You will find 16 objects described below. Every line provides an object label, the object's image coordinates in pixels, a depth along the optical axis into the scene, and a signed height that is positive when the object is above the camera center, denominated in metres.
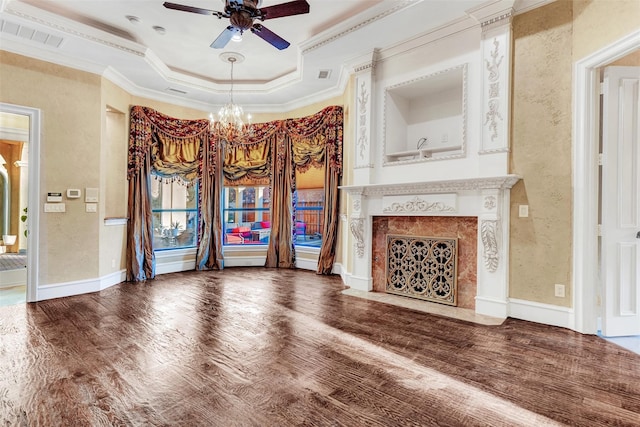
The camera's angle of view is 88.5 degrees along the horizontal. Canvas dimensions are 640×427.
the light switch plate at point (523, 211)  3.46 +0.03
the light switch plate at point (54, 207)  4.38 +0.04
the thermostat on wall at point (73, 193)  4.54 +0.24
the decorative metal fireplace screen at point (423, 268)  3.97 -0.70
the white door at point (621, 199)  3.10 +0.15
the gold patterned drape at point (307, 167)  5.80 +0.87
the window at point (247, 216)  6.92 -0.09
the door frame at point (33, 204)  4.25 +0.08
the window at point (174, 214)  6.27 -0.06
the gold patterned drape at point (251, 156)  6.60 +1.13
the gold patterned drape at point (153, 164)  5.50 +0.87
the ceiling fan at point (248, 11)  2.96 +1.85
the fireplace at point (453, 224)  3.55 -0.14
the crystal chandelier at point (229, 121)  4.87 +1.35
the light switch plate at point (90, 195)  4.70 +0.22
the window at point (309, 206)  6.51 +0.12
